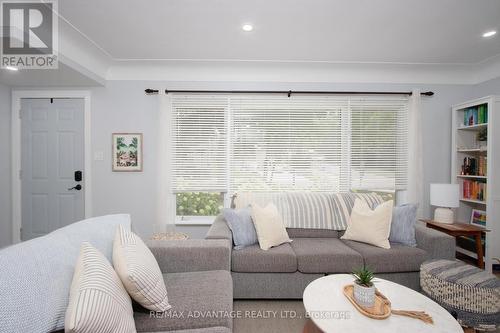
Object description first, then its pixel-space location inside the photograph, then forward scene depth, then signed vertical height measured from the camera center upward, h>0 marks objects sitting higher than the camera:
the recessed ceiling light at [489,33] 2.29 +1.31
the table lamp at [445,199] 2.71 -0.39
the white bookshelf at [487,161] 2.64 +0.06
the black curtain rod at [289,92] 3.10 +0.98
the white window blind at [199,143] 3.18 +0.30
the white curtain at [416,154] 3.10 +0.15
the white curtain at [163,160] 3.06 +0.06
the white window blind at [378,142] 3.22 +0.32
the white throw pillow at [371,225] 2.34 -0.61
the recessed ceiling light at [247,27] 2.18 +1.30
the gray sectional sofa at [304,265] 2.14 -0.92
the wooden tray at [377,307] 1.29 -0.82
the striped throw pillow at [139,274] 1.15 -0.56
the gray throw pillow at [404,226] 2.36 -0.62
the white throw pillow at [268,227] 2.29 -0.62
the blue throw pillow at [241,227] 2.29 -0.62
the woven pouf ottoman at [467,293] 1.58 -0.90
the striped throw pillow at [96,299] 0.84 -0.53
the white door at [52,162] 3.19 +0.04
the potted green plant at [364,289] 1.35 -0.72
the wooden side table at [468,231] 2.50 -0.71
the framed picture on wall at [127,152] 3.18 +0.18
